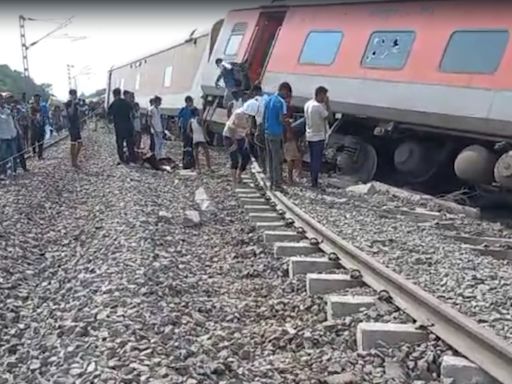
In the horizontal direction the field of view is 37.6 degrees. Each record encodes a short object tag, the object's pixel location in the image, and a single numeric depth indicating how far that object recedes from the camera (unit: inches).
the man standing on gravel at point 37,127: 724.0
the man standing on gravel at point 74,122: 631.2
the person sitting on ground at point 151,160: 615.5
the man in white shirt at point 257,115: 463.8
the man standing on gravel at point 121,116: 607.5
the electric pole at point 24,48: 1475.3
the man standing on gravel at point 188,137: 612.4
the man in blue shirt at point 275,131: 435.5
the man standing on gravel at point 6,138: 550.6
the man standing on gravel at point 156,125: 629.9
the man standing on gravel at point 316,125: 437.4
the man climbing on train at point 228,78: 617.6
